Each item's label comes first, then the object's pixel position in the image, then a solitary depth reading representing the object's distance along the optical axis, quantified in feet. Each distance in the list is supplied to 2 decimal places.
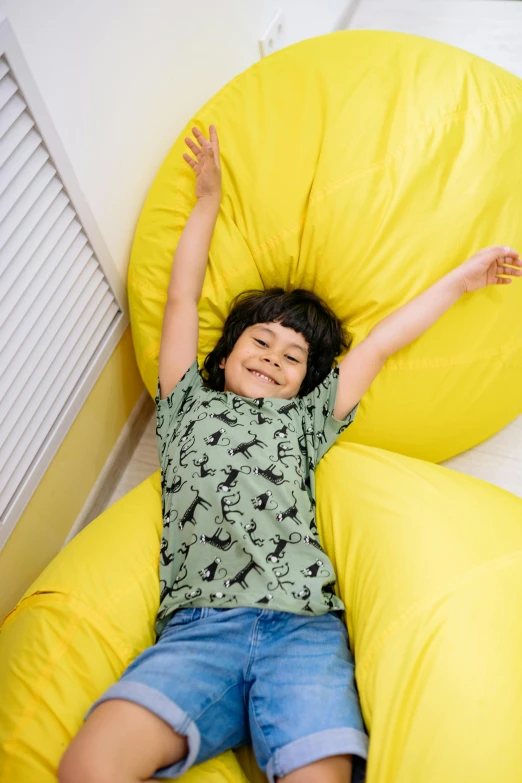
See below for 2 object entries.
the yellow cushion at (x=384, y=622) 2.77
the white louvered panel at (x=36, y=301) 3.32
